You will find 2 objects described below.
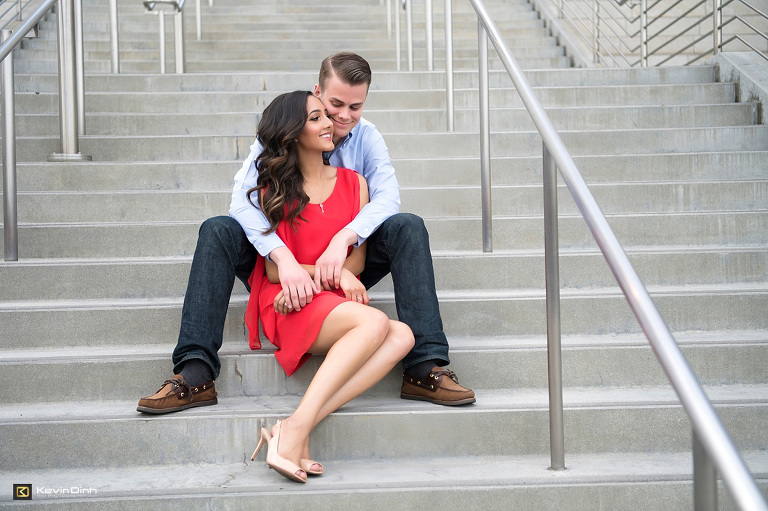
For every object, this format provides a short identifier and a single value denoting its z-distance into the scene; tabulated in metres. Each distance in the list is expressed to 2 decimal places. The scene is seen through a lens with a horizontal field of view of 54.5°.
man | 1.87
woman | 1.72
